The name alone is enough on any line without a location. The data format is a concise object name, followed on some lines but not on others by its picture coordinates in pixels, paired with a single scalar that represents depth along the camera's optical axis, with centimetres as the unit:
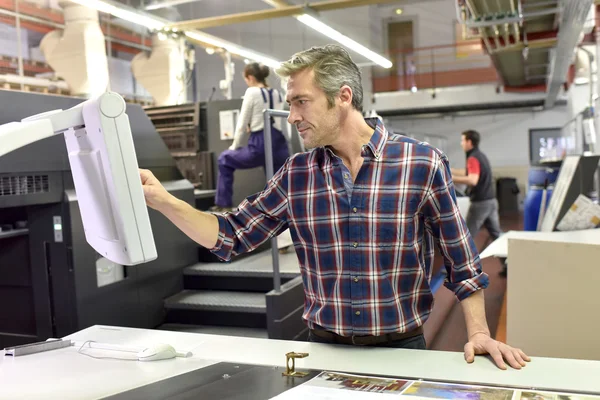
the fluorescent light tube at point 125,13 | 534
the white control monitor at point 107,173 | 107
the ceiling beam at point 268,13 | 689
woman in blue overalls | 444
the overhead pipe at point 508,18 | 624
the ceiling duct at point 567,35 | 551
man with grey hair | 153
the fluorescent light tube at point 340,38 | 697
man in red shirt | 598
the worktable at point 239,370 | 123
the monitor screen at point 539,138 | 1486
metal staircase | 352
